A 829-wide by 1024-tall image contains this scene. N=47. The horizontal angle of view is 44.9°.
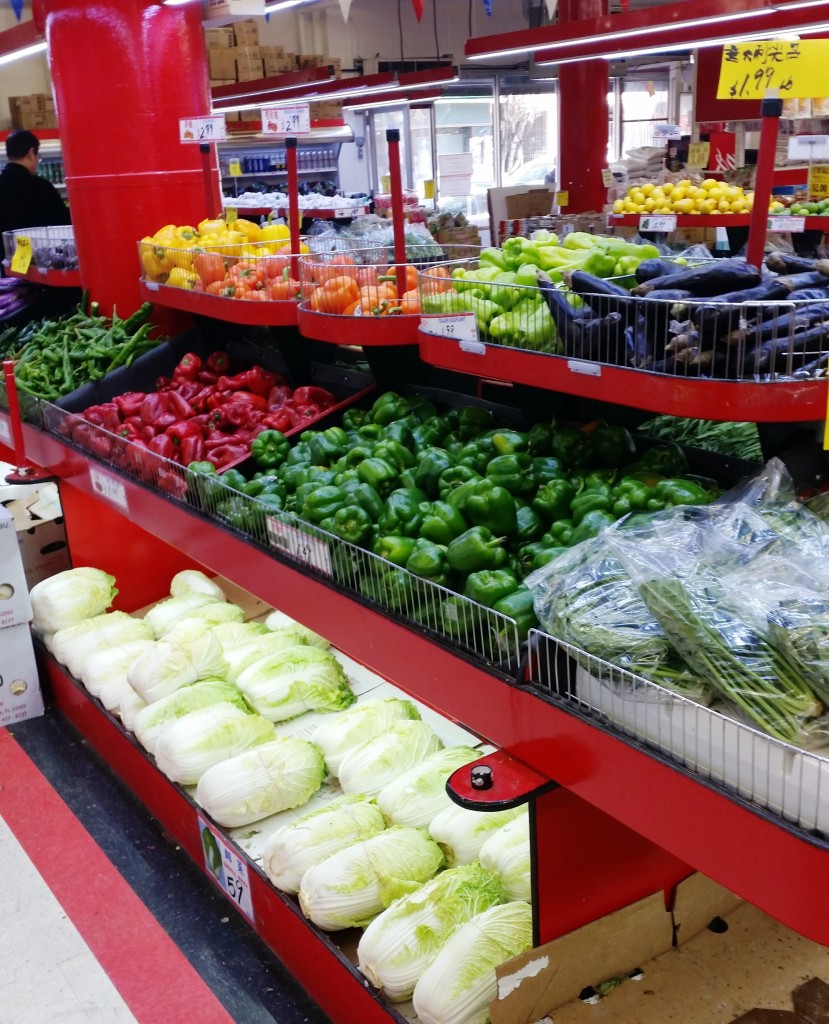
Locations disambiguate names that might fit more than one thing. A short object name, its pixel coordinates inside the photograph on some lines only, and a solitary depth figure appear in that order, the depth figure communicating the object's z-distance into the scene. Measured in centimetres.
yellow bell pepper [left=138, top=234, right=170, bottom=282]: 439
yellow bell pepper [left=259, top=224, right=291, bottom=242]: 453
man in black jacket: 645
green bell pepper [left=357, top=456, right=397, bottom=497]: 266
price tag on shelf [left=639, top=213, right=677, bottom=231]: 764
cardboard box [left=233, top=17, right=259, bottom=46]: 1186
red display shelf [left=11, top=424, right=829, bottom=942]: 141
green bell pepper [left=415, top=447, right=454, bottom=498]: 259
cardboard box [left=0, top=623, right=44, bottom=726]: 386
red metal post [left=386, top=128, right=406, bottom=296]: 258
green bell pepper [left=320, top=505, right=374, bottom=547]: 247
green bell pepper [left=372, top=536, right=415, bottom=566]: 229
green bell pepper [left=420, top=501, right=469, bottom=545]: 231
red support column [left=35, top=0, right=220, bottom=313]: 451
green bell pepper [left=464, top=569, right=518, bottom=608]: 206
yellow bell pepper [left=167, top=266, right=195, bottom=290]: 411
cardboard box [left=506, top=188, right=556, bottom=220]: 1064
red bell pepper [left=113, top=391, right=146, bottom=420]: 410
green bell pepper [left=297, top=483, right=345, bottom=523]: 256
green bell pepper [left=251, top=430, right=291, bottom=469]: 320
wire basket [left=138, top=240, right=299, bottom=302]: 363
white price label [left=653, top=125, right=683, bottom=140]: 1109
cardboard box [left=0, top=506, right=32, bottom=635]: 371
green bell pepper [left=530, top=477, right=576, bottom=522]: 234
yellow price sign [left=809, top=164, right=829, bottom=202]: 655
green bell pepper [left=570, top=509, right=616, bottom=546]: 212
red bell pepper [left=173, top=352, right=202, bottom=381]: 432
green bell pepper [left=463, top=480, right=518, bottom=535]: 229
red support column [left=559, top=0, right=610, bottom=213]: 948
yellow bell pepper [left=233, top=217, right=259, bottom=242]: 444
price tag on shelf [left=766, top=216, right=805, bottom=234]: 729
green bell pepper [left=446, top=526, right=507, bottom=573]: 217
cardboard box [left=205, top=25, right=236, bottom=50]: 1170
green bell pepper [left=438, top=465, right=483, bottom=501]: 249
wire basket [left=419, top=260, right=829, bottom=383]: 180
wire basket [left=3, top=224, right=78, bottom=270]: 546
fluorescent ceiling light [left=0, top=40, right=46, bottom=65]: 655
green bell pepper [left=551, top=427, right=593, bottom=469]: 251
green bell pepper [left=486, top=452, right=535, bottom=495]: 242
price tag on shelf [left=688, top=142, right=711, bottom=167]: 976
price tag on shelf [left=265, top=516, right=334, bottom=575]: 249
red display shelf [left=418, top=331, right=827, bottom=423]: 178
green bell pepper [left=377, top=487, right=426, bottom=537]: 242
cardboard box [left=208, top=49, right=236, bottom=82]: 1172
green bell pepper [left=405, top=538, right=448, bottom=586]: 222
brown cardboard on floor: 203
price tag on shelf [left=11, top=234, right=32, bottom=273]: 562
